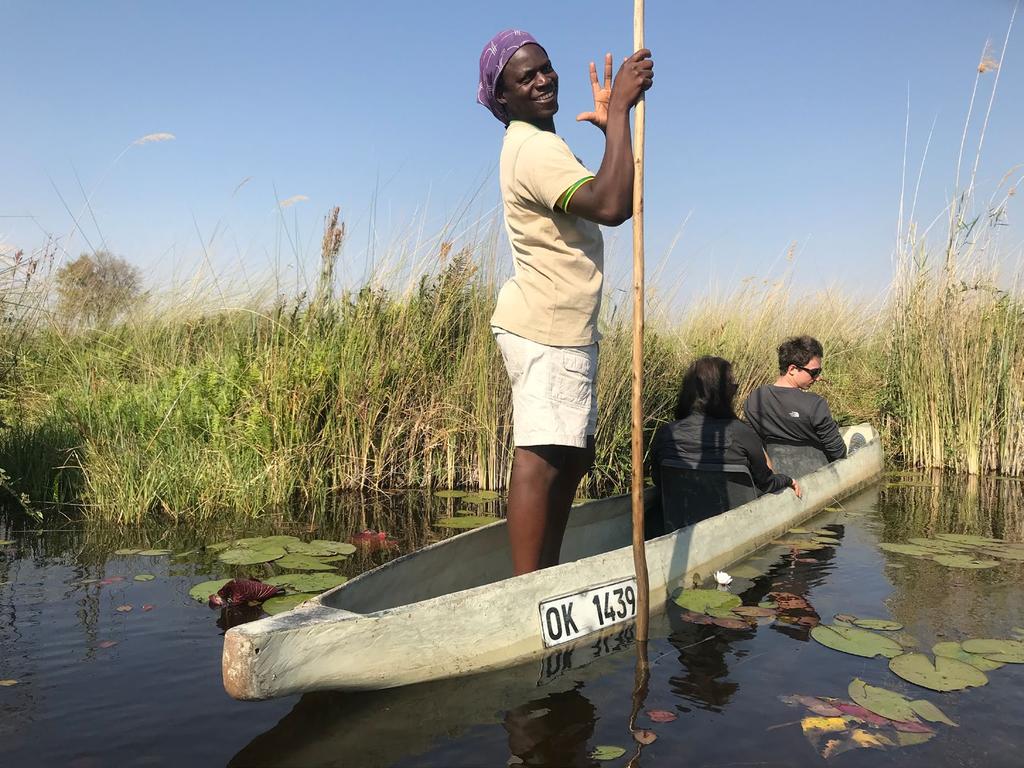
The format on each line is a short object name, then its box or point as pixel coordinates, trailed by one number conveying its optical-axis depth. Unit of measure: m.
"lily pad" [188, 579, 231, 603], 3.43
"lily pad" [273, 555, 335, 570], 3.89
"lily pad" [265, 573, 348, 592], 3.57
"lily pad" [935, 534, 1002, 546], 4.81
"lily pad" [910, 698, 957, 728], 2.44
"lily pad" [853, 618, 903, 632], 3.26
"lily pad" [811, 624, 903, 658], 2.99
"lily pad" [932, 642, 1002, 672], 2.87
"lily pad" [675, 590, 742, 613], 3.46
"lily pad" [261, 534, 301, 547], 4.24
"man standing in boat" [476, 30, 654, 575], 2.63
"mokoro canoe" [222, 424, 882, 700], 2.20
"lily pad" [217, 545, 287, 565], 3.93
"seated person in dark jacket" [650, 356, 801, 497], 4.19
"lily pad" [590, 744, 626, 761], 2.20
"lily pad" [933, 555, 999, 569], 4.29
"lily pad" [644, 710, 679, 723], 2.45
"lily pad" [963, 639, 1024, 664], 2.94
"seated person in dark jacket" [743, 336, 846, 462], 5.59
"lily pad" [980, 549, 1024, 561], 4.48
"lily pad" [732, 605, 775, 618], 3.45
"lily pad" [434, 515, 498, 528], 4.96
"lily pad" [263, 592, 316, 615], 3.31
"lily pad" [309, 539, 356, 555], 4.21
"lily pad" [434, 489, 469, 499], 5.80
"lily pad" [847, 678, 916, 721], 2.46
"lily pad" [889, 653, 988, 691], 2.69
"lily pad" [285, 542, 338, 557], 4.14
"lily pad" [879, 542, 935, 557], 4.52
